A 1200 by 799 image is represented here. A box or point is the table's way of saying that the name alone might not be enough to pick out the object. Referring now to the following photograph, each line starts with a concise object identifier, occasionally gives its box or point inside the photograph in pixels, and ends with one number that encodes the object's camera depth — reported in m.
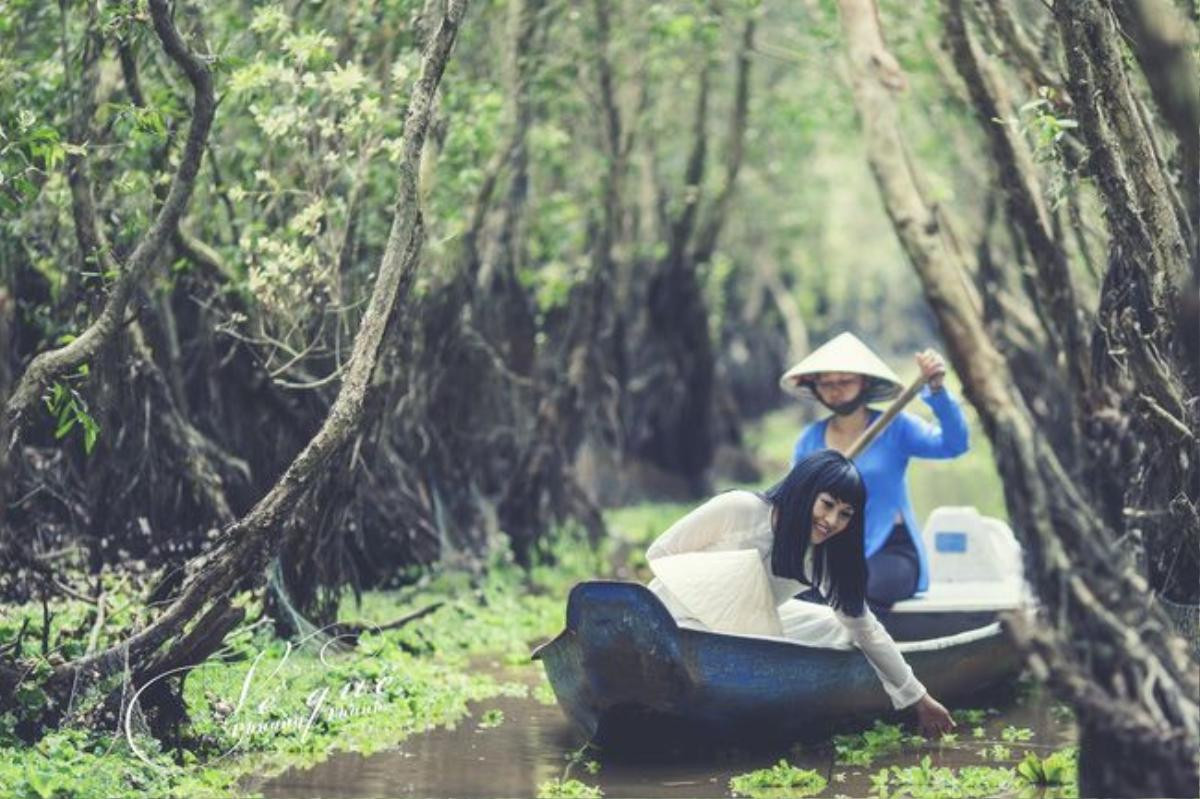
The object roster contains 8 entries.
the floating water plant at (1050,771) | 15.20
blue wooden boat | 15.89
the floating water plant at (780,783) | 15.71
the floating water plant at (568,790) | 15.56
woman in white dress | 15.66
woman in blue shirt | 19.47
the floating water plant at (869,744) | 17.05
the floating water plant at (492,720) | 18.77
